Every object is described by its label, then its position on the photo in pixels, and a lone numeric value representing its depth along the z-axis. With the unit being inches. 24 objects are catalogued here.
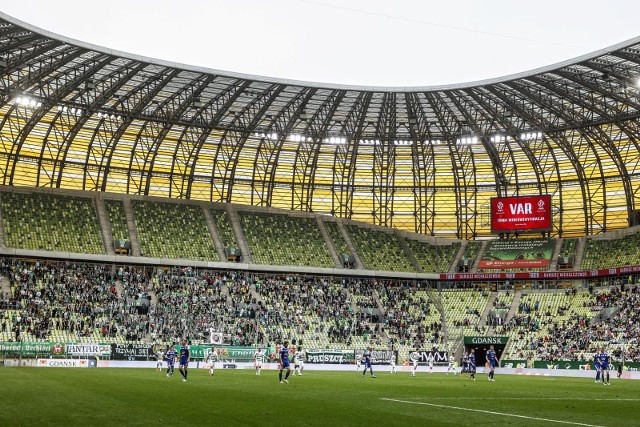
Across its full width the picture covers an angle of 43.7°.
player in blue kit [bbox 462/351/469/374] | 2106.5
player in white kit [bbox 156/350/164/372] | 2064.5
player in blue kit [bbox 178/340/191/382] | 1537.0
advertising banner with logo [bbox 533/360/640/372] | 2450.8
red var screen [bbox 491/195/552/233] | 3398.1
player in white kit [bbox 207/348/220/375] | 1901.6
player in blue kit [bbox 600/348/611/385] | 1807.3
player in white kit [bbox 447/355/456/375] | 2539.4
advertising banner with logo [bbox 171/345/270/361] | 2471.7
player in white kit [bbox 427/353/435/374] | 2554.1
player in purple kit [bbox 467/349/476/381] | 2001.7
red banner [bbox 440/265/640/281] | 3211.1
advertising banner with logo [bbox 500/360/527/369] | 2741.1
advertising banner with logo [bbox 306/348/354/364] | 2689.5
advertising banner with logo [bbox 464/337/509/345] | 3036.4
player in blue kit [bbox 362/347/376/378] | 1961.1
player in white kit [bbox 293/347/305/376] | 2020.2
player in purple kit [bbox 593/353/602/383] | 1846.1
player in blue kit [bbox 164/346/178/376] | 1694.1
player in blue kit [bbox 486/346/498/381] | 1931.3
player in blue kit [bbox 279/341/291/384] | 1505.9
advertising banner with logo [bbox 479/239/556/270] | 3472.0
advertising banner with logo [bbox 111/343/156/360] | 2360.2
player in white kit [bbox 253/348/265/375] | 2047.2
